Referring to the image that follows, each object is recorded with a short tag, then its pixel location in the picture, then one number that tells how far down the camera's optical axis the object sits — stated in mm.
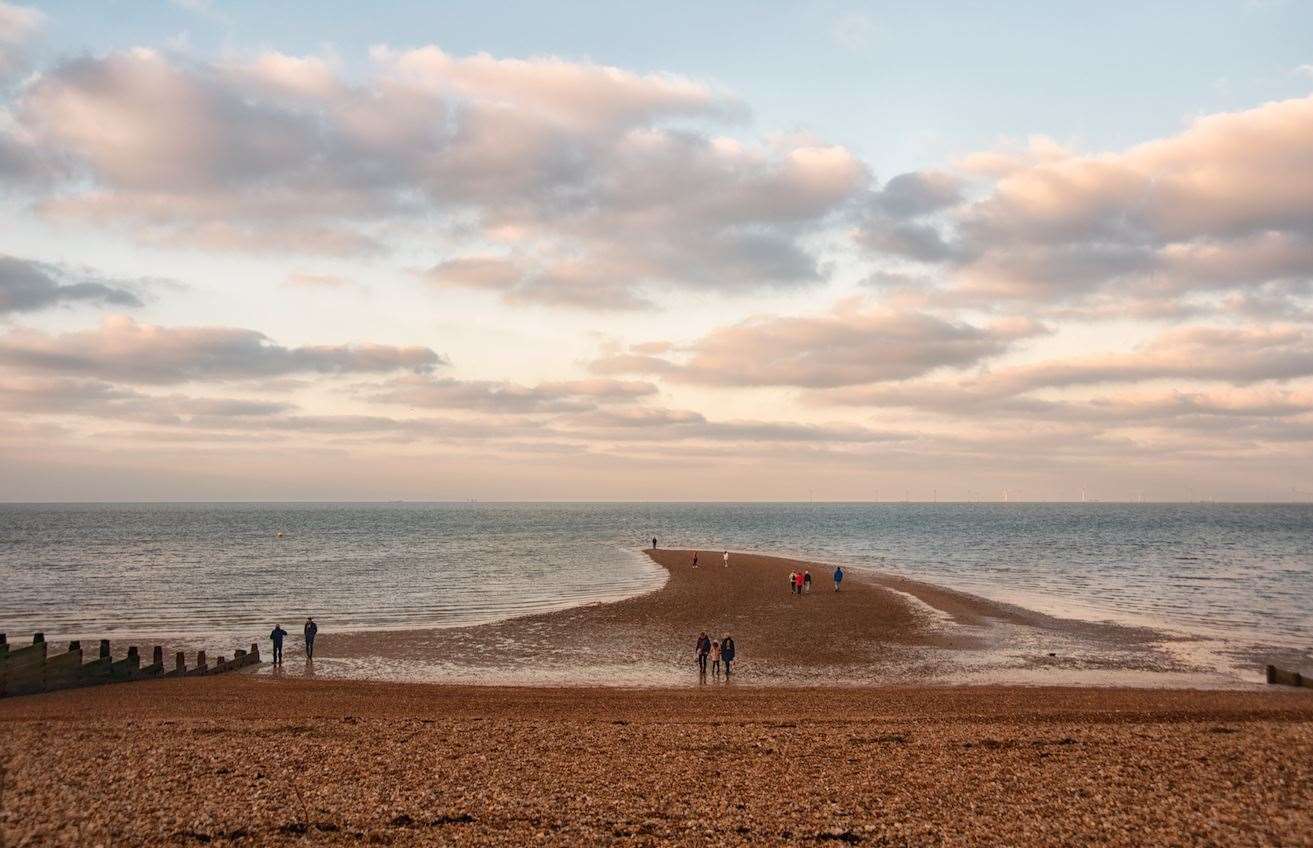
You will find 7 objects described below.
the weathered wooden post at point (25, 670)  24938
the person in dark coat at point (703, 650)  27938
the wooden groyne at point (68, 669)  25078
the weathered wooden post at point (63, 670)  25875
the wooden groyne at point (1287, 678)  26331
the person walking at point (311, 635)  31719
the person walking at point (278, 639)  29844
